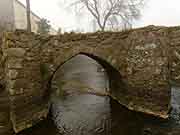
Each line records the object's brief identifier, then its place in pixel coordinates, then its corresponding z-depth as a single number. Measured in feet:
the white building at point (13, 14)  65.67
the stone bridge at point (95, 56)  19.48
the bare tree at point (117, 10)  77.51
